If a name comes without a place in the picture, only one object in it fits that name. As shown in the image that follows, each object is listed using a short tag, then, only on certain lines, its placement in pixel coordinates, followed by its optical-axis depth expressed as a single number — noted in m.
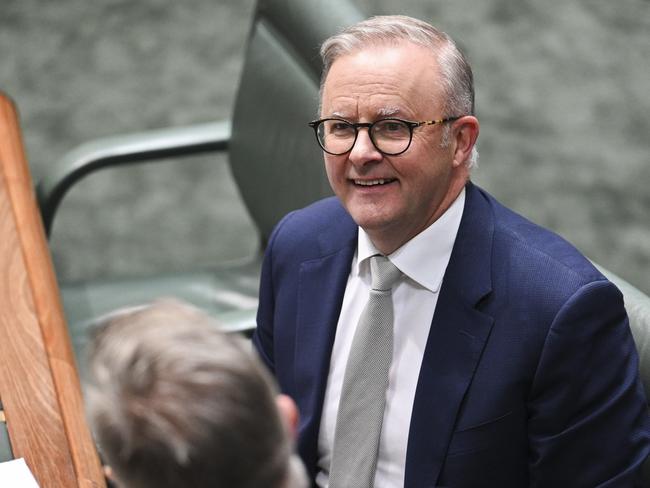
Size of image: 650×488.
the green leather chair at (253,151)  7.05
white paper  6.50
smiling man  6.58
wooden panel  6.55
